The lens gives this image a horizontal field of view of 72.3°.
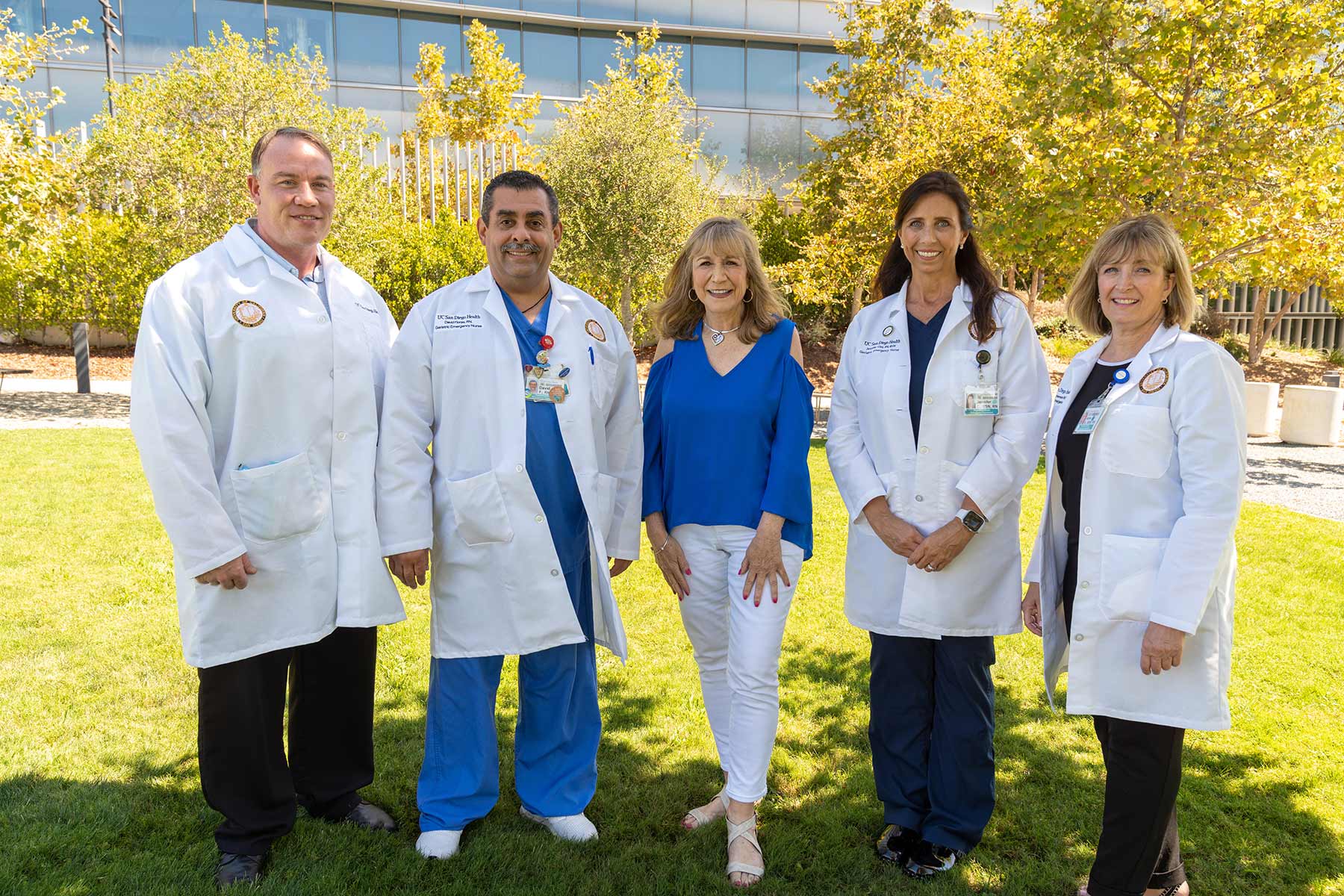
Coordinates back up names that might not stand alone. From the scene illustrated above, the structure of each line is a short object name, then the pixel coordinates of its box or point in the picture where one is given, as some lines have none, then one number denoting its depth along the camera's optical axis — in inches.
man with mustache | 135.5
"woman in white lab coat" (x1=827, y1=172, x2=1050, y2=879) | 132.0
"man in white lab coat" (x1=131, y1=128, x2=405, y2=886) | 121.4
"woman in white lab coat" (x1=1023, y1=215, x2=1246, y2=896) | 108.7
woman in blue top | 136.1
